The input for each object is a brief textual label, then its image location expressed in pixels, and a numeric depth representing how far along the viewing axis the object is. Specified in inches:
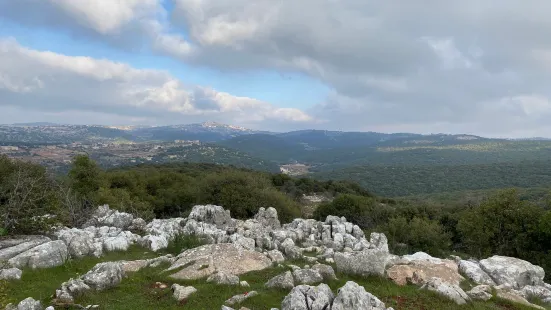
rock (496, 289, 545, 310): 636.9
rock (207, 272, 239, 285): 632.9
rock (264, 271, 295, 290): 611.2
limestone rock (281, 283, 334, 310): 492.7
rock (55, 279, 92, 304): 535.8
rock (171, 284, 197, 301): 569.3
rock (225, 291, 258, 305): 541.8
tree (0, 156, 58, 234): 921.5
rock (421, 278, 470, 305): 595.5
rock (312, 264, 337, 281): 677.3
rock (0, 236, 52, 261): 751.1
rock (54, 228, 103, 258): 813.9
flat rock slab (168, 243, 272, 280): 706.8
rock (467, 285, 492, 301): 627.5
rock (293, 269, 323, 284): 643.5
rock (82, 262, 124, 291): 606.2
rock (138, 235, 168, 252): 978.9
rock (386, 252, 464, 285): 706.2
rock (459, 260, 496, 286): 785.9
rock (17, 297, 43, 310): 499.2
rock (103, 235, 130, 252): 919.0
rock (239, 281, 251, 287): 631.6
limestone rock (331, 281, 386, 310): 491.8
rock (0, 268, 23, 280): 630.5
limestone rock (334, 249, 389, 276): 713.0
